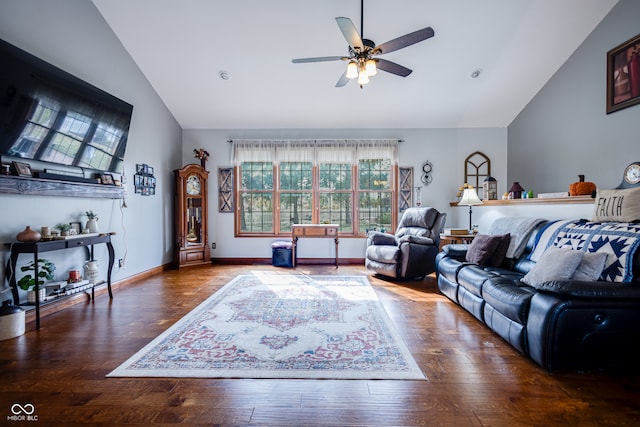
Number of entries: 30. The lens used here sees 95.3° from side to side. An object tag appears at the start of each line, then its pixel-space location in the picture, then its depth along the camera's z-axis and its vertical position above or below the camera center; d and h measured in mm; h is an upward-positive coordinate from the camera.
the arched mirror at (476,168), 5410 +851
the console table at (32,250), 2494 -304
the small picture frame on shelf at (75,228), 2973 -138
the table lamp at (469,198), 4363 +239
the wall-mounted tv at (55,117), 2482 +993
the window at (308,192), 5523 +423
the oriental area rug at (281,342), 1868 -986
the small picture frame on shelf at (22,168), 2580 +418
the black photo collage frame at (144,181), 4258 +515
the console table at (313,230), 4988 -270
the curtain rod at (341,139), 5418 +1394
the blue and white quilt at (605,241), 1960 -212
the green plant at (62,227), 2963 -125
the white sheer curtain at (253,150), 5461 +1204
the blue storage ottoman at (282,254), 5191 -712
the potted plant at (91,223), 3235 -92
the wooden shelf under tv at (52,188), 2536 +278
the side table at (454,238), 4289 -370
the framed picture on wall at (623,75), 3299 +1626
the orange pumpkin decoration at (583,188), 3322 +291
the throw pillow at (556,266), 2018 -375
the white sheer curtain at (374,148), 5414 +1224
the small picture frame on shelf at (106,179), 3543 +446
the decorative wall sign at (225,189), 5531 +474
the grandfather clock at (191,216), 4984 -28
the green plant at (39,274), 2502 -530
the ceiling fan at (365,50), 2422 +1499
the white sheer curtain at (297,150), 5457 +1203
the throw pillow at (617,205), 2225 +65
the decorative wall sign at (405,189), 5465 +468
